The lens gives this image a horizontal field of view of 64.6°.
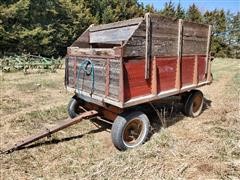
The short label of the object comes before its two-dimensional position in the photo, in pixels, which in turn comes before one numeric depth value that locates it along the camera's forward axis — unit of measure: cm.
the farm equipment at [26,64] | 1086
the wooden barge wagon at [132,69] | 323
